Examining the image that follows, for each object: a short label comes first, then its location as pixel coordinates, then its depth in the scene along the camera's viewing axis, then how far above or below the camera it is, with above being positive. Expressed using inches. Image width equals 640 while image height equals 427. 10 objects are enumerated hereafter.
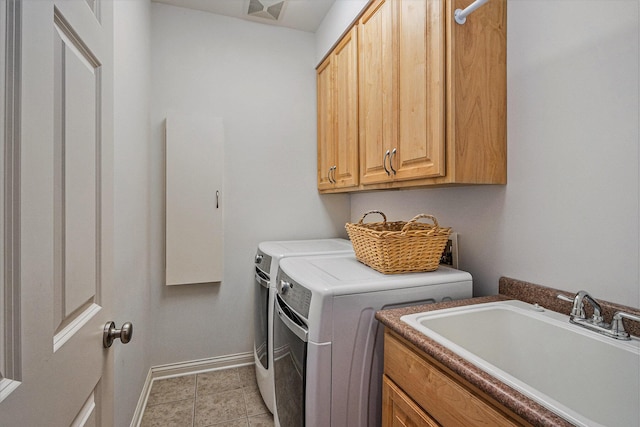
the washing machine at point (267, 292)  70.8 -19.7
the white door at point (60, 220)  17.8 -0.6
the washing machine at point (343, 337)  44.3 -18.3
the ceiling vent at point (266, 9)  87.6 +59.3
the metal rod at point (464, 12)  43.8 +29.7
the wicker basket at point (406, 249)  52.2 -6.2
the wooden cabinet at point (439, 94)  48.3 +20.1
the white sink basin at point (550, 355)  31.2 -16.6
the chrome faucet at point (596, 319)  34.4 -12.5
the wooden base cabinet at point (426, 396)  27.5 -18.9
